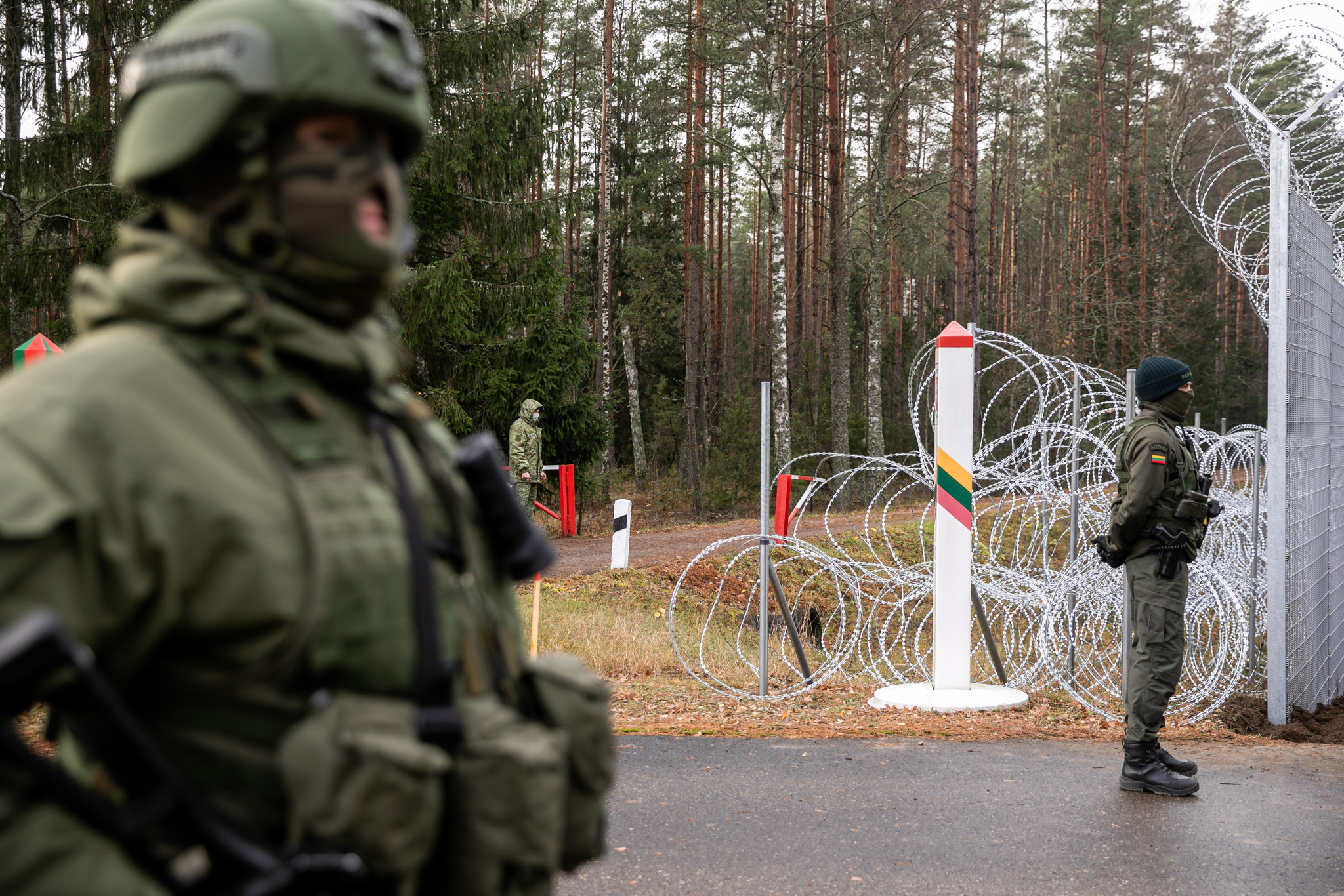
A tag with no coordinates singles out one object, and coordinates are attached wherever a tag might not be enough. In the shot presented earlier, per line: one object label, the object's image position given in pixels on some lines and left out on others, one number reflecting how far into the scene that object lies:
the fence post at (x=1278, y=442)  6.88
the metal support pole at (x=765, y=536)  7.70
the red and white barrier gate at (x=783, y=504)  10.84
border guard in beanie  5.69
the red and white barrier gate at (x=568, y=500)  18.83
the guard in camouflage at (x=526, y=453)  15.88
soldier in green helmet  1.24
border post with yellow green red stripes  7.59
